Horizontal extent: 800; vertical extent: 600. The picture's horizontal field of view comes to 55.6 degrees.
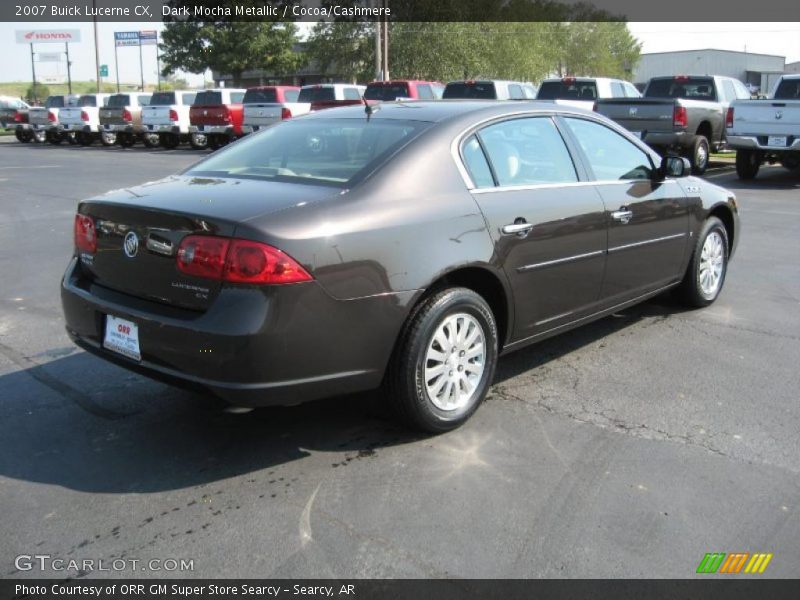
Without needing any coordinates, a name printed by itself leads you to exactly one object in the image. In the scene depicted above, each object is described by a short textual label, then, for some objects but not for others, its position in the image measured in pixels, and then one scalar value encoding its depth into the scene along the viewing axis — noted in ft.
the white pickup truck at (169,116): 86.22
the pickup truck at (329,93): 74.33
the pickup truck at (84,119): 99.04
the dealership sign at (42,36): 231.67
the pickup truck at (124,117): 93.09
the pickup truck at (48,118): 104.22
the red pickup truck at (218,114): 78.38
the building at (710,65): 244.63
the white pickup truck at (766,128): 44.24
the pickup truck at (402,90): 69.05
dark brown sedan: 10.28
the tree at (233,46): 151.74
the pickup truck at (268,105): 72.64
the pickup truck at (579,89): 60.90
